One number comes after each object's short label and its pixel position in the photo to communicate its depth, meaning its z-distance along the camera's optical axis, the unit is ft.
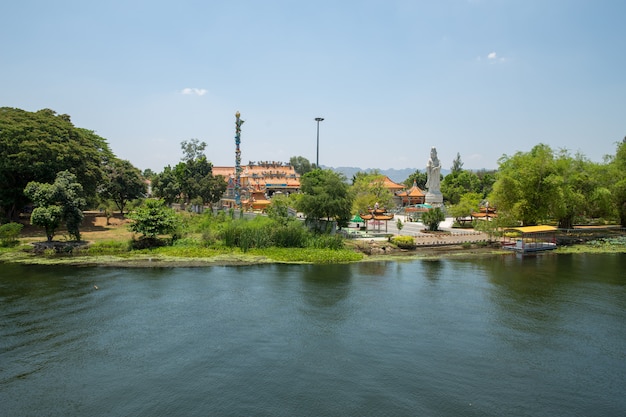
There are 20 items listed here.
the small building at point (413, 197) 228.63
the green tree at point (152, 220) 104.22
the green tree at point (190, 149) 244.42
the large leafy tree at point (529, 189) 129.29
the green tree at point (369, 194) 165.78
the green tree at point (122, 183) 154.10
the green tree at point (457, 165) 340.43
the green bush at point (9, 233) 102.33
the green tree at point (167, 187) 176.55
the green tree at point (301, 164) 349.61
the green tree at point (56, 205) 98.32
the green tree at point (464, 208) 150.50
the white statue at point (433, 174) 186.44
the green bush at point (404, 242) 109.29
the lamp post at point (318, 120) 208.44
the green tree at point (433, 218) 137.08
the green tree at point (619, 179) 136.46
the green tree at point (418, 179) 286.66
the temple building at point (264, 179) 190.29
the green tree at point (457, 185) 217.77
